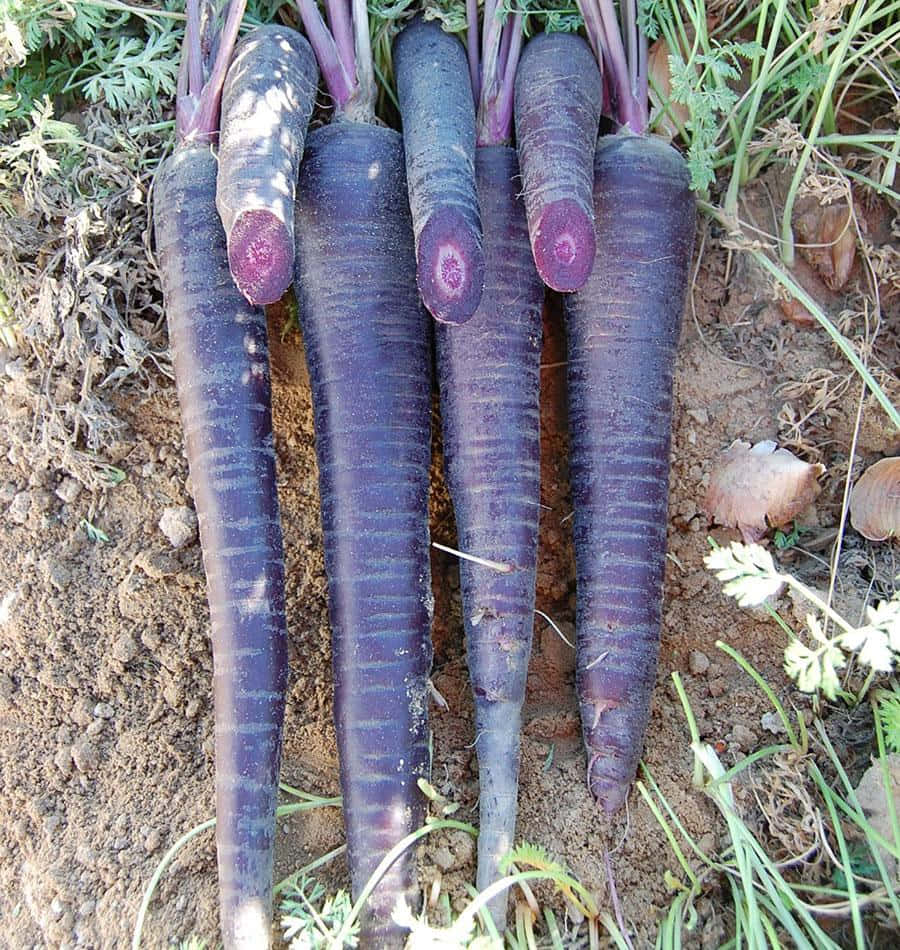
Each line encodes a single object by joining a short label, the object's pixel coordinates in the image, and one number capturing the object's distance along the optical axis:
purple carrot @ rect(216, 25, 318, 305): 0.28
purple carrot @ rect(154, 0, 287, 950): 0.30
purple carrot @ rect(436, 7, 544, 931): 0.32
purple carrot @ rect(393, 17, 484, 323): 0.28
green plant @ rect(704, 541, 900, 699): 0.23
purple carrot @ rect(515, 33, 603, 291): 0.29
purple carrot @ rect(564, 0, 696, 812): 0.32
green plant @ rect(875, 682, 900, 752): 0.28
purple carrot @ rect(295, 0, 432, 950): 0.31
